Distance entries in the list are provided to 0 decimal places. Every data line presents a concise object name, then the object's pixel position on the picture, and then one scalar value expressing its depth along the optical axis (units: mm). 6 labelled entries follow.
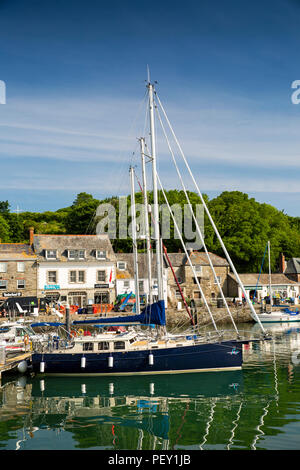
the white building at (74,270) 55438
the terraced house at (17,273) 53562
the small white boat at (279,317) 58916
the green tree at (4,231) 84188
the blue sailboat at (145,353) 27047
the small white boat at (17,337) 33656
